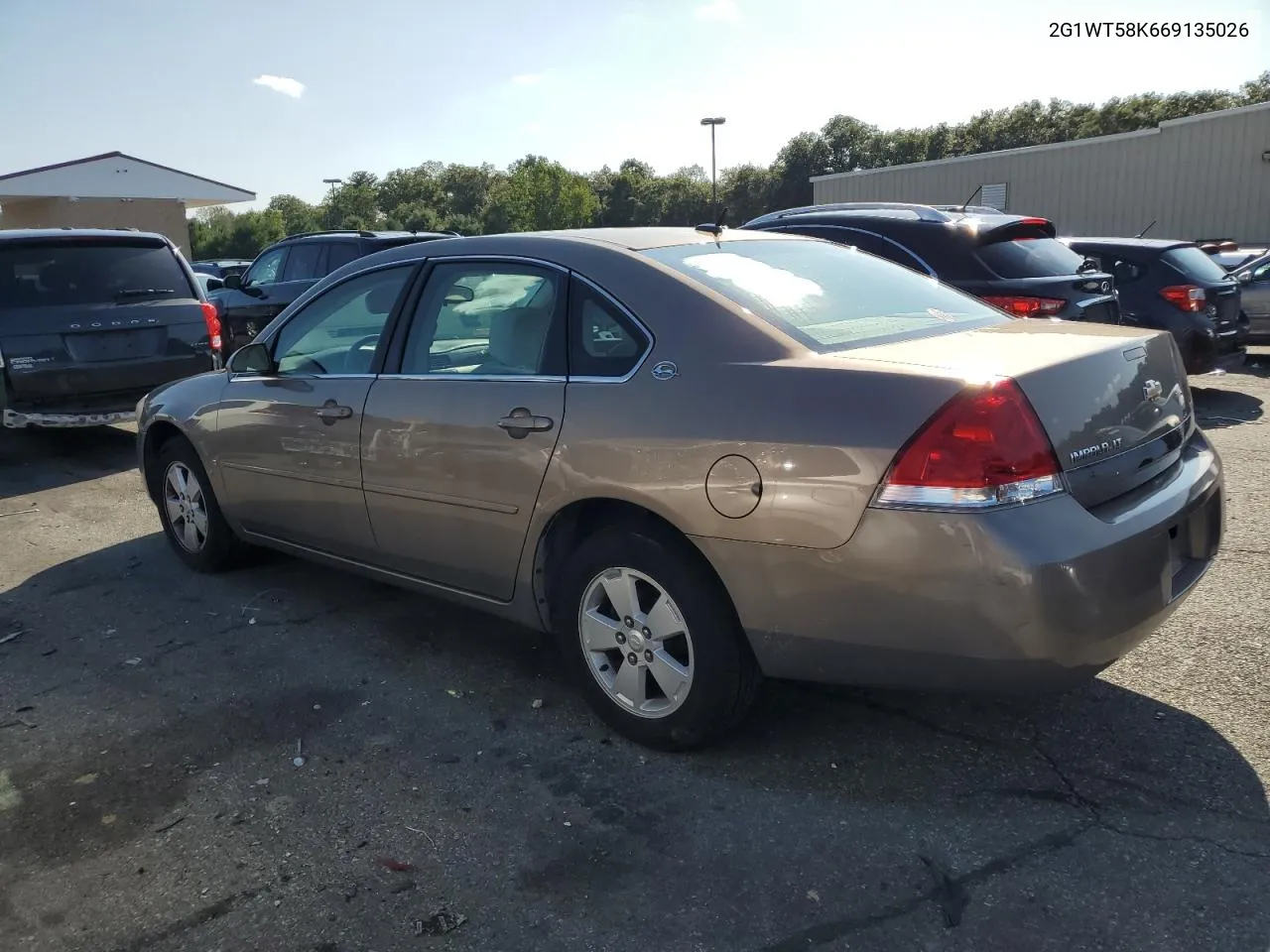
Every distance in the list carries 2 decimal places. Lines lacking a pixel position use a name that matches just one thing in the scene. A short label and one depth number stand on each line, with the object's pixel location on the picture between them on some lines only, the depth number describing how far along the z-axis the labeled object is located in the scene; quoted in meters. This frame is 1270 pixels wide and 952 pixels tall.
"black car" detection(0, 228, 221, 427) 7.76
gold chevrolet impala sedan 2.69
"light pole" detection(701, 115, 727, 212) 40.66
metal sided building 23.41
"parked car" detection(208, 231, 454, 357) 11.62
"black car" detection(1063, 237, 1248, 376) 8.77
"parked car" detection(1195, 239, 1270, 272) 12.65
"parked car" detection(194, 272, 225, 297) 17.75
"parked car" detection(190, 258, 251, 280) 25.07
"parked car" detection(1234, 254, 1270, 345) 10.98
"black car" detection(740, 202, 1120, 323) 7.02
